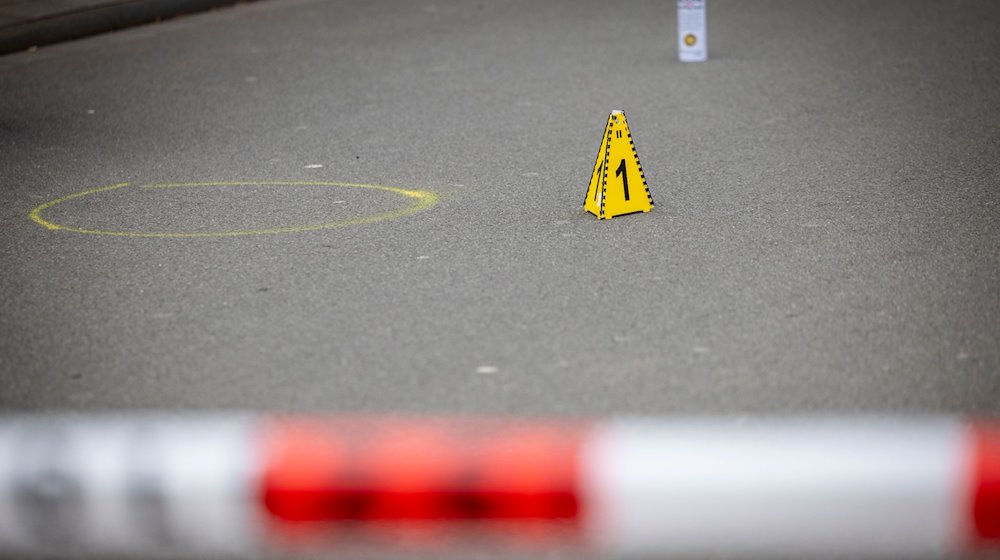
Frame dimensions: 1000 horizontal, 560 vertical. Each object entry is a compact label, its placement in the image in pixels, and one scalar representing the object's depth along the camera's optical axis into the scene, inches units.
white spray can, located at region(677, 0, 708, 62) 1023.6
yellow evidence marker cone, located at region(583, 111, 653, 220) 607.8
